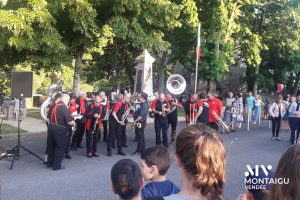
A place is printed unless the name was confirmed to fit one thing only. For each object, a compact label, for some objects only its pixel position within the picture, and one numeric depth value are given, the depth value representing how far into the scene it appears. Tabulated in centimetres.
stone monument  2244
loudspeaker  1057
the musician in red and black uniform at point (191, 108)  1431
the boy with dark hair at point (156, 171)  373
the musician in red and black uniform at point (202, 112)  1323
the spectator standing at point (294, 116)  1356
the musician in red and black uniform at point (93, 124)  1133
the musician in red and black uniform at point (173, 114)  1377
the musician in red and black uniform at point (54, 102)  976
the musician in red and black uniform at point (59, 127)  953
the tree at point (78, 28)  1532
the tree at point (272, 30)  2889
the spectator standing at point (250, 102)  2100
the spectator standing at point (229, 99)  1944
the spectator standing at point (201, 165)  243
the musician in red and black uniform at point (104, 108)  1224
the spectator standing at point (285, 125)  1882
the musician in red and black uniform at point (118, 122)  1152
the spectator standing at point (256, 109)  2183
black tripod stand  1014
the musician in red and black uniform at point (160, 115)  1295
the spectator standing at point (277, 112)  1484
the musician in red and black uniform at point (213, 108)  1398
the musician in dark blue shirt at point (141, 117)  1178
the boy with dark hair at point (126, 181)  311
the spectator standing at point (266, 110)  2326
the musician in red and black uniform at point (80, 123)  1228
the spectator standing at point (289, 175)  211
